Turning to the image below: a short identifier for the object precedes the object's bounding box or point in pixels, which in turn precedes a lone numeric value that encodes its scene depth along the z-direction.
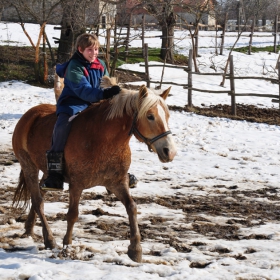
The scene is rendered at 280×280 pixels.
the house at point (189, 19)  52.97
